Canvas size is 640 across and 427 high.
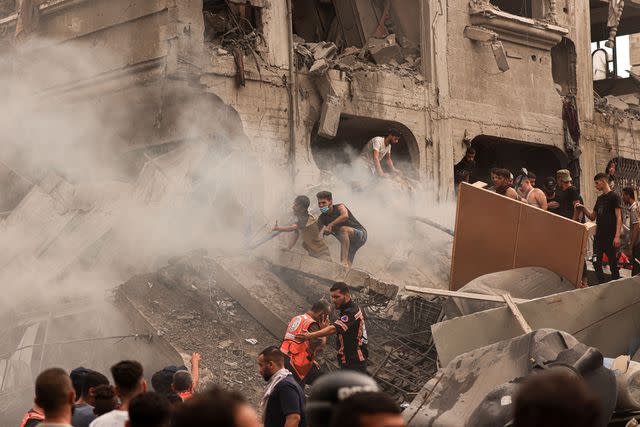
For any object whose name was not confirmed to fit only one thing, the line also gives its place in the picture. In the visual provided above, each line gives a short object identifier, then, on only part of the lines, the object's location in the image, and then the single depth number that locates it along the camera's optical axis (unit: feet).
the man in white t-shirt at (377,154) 56.08
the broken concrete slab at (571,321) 36.42
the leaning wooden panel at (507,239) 41.60
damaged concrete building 54.29
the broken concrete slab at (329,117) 58.65
